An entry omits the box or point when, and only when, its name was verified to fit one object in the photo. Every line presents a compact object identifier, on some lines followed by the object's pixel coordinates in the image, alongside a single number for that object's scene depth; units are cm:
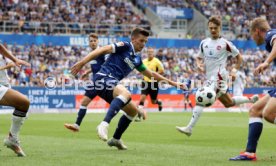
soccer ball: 1546
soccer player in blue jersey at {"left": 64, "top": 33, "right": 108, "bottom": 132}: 1514
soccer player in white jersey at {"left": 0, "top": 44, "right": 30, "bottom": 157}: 1009
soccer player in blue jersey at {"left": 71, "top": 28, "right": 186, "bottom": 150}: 1173
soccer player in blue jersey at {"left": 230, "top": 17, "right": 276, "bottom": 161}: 960
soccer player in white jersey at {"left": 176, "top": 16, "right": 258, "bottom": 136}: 1628
